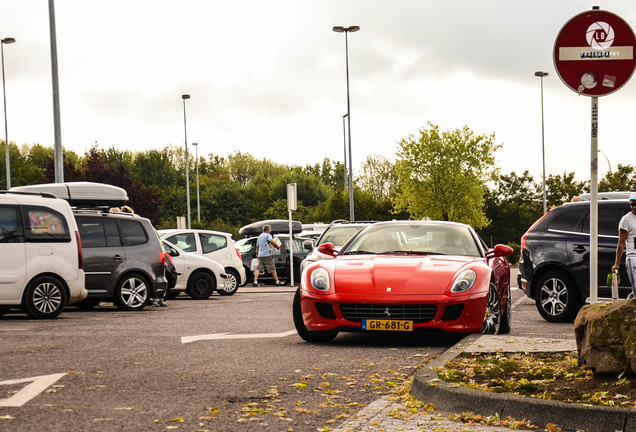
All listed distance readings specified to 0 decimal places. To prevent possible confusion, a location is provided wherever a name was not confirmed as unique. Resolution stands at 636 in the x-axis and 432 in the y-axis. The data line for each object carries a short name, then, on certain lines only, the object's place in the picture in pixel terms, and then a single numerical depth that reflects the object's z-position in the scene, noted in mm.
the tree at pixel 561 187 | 85938
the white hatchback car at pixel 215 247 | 24062
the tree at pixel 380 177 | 98438
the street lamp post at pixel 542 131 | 66875
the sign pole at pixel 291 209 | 28941
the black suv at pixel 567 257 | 13602
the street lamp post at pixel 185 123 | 65188
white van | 14156
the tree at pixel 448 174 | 72188
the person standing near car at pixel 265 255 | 28500
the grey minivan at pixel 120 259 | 16703
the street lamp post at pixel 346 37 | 48969
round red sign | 7664
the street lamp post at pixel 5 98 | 44312
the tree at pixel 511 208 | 86875
